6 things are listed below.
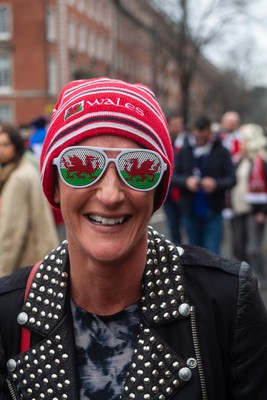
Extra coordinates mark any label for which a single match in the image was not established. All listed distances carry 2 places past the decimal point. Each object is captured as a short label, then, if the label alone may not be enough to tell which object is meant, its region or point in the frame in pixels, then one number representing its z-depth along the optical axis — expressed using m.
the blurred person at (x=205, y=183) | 6.52
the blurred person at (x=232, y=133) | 10.19
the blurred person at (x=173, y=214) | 7.85
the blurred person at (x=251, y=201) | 7.18
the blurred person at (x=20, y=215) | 4.57
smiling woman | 1.60
